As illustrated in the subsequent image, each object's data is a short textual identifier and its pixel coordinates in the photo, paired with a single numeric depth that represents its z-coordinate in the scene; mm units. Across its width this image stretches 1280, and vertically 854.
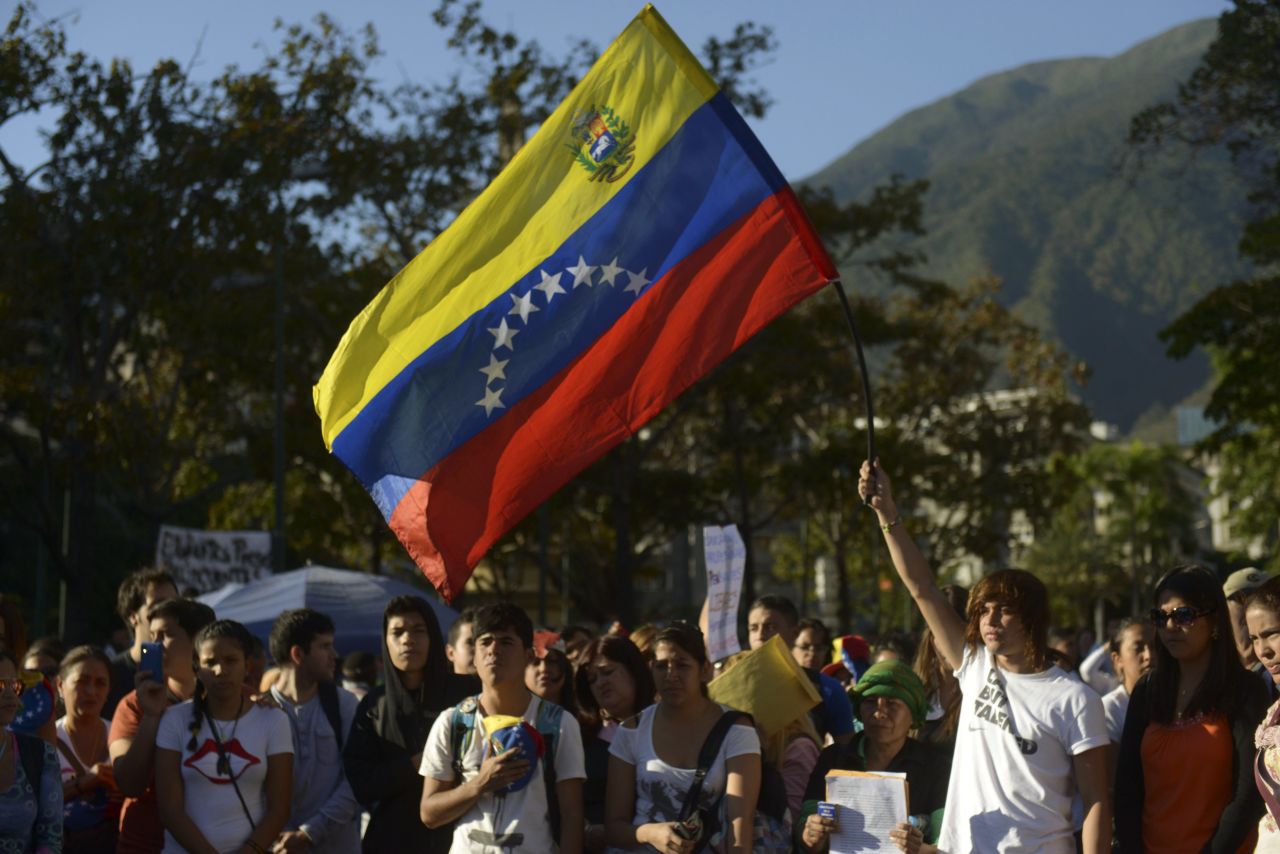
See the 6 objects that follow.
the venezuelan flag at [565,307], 7340
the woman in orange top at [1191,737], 5676
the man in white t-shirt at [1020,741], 5516
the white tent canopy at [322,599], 16625
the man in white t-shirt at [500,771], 6367
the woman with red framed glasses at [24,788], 6219
